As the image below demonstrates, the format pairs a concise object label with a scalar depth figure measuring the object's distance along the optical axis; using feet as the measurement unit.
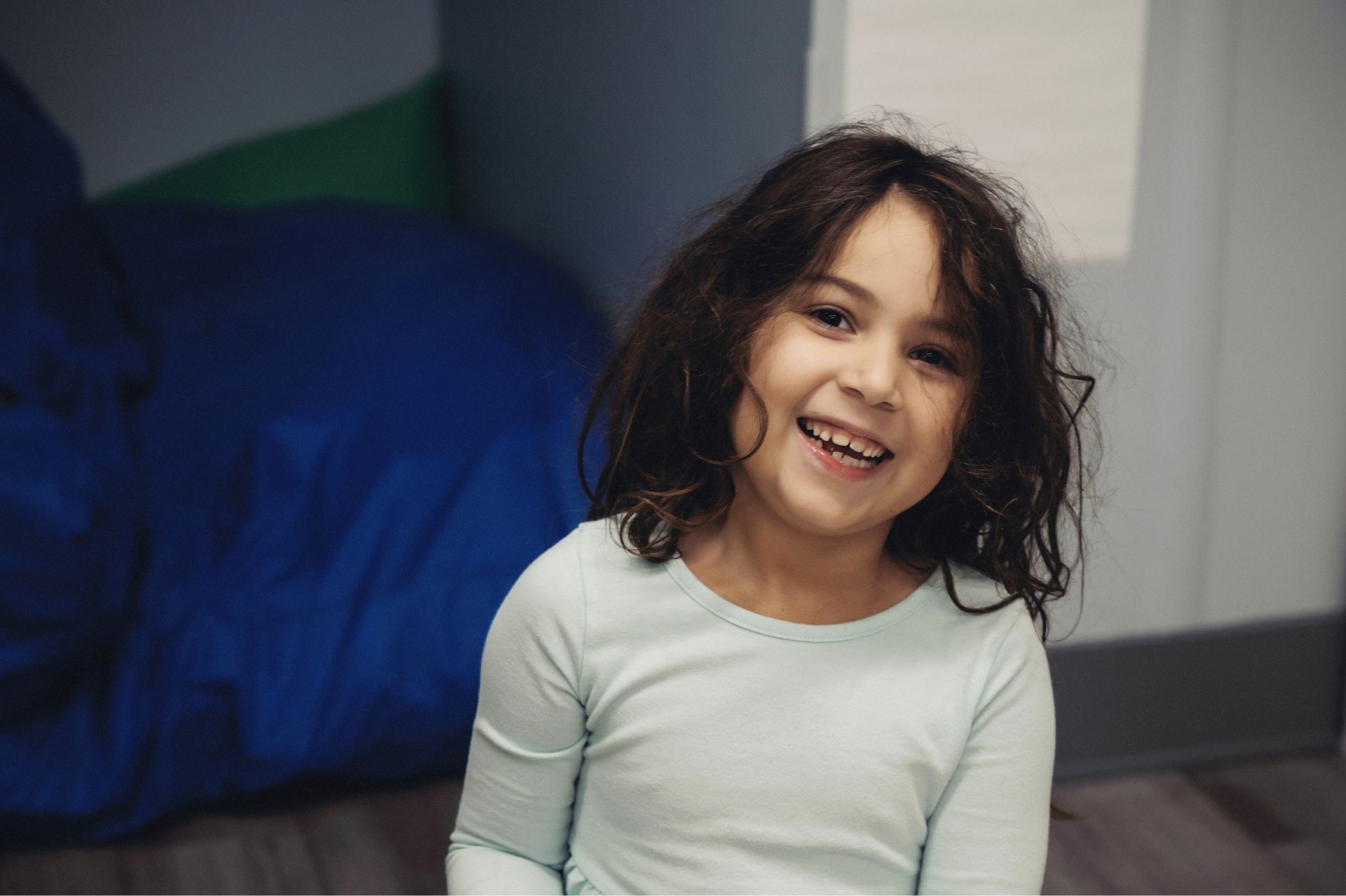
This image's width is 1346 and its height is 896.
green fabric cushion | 9.22
